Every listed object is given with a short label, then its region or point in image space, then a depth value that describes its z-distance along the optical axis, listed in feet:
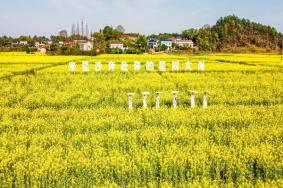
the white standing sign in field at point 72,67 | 87.71
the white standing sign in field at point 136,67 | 92.22
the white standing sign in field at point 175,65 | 94.33
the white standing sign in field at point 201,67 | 90.88
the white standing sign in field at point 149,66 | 96.17
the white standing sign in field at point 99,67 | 91.76
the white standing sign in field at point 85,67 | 87.10
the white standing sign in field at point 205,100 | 41.27
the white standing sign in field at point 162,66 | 92.81
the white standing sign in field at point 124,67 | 92.38
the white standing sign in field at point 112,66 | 93.08
